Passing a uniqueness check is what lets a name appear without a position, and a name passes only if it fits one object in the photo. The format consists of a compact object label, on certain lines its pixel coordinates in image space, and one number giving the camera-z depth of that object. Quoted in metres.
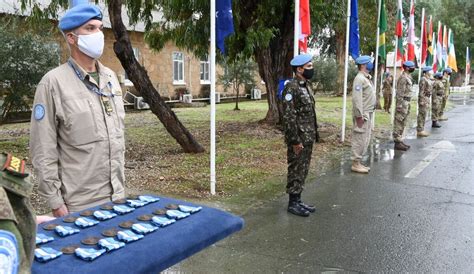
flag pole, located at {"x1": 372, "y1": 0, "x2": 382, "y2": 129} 12.78
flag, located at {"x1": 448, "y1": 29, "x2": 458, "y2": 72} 24.47
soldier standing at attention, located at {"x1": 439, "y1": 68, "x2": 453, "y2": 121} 16.18
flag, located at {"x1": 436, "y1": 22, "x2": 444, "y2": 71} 19.89
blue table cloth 1.67
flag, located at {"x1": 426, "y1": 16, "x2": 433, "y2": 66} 18.36
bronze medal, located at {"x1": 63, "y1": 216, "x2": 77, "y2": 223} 2.12
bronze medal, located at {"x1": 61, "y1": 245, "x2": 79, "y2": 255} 1.76
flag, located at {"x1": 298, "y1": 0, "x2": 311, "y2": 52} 8.45
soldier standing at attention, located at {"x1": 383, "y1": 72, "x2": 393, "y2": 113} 19.25
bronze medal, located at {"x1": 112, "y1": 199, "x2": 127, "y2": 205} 2.40
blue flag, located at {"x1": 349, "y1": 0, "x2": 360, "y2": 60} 11.06
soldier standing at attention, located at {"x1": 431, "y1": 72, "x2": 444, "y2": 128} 14.55
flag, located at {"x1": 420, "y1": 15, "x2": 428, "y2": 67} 17.30
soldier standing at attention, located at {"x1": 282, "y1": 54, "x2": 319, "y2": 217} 5.53
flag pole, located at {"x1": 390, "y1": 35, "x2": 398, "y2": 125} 13.61
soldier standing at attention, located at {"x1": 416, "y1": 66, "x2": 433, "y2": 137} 12.46
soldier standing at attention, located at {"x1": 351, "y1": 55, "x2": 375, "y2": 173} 7.84
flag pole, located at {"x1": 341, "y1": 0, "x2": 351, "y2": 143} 10.77
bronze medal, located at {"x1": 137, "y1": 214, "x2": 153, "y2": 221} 2.13
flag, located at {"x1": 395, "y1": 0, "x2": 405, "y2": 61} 13.77
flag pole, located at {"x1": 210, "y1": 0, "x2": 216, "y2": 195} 6.27
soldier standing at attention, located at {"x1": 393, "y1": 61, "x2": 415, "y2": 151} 10.34
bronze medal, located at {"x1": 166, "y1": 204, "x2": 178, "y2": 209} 2.31
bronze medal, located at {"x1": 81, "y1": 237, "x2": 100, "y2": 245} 1.85
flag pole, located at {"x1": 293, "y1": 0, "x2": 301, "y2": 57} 8.02
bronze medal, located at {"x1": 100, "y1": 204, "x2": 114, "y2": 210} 2.31
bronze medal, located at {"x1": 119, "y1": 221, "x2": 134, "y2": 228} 2.04
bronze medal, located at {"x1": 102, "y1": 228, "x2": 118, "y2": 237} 1.93
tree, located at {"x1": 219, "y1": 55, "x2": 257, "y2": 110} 20.78
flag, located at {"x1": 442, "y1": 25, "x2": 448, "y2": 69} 22.22
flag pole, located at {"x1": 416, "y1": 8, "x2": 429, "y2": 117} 16.58
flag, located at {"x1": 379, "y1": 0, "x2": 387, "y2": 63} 12.82
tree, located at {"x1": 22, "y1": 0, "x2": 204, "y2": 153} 8.44
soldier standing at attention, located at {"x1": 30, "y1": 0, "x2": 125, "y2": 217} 2.52
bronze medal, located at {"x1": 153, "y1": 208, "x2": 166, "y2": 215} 2.21
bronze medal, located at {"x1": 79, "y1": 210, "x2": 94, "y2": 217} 2.20
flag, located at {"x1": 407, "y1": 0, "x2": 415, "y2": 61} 14.88
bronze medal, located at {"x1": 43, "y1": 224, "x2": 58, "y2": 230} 2.02
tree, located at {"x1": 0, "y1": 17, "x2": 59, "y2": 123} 11.23
